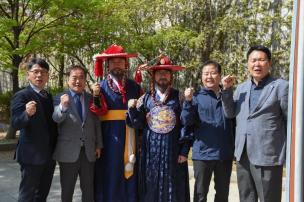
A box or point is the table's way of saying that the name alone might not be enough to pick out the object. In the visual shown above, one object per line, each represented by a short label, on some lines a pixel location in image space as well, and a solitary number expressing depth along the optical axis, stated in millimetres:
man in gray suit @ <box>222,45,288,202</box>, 3613
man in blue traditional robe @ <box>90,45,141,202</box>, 4469
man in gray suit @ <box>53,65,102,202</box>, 4230
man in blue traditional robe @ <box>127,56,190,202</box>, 4246
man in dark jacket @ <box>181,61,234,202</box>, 4113
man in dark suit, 4039
